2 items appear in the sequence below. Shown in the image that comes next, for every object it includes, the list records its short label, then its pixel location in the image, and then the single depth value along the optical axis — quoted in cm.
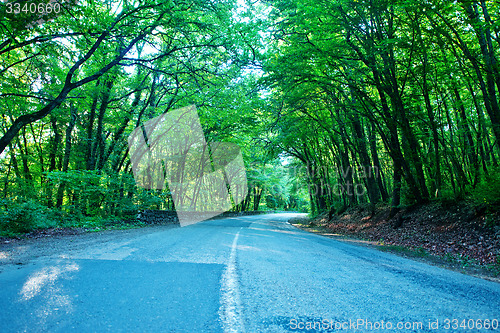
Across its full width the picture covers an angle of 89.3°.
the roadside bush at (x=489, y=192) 688
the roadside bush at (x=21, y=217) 814
